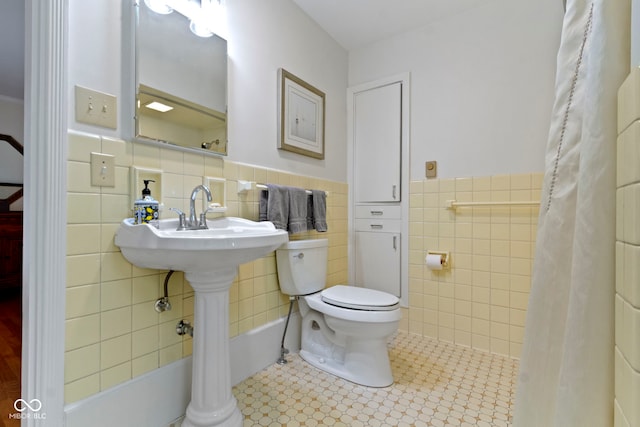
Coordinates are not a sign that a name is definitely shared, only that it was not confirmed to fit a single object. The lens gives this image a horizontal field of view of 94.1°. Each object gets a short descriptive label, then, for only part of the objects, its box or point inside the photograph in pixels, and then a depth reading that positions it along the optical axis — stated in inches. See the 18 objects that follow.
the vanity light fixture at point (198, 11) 49.9
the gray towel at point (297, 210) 68.7
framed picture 72.1
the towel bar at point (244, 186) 61.0
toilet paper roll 77.4
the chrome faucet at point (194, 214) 49.0
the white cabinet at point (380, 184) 86.4
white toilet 59.1
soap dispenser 43.4
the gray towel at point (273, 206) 64.2
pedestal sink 38.9
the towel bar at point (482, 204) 67.9
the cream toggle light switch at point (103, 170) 40.9
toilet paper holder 78.3
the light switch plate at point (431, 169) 81.5
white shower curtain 15.8
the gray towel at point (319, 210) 75.9
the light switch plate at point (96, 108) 40.1
